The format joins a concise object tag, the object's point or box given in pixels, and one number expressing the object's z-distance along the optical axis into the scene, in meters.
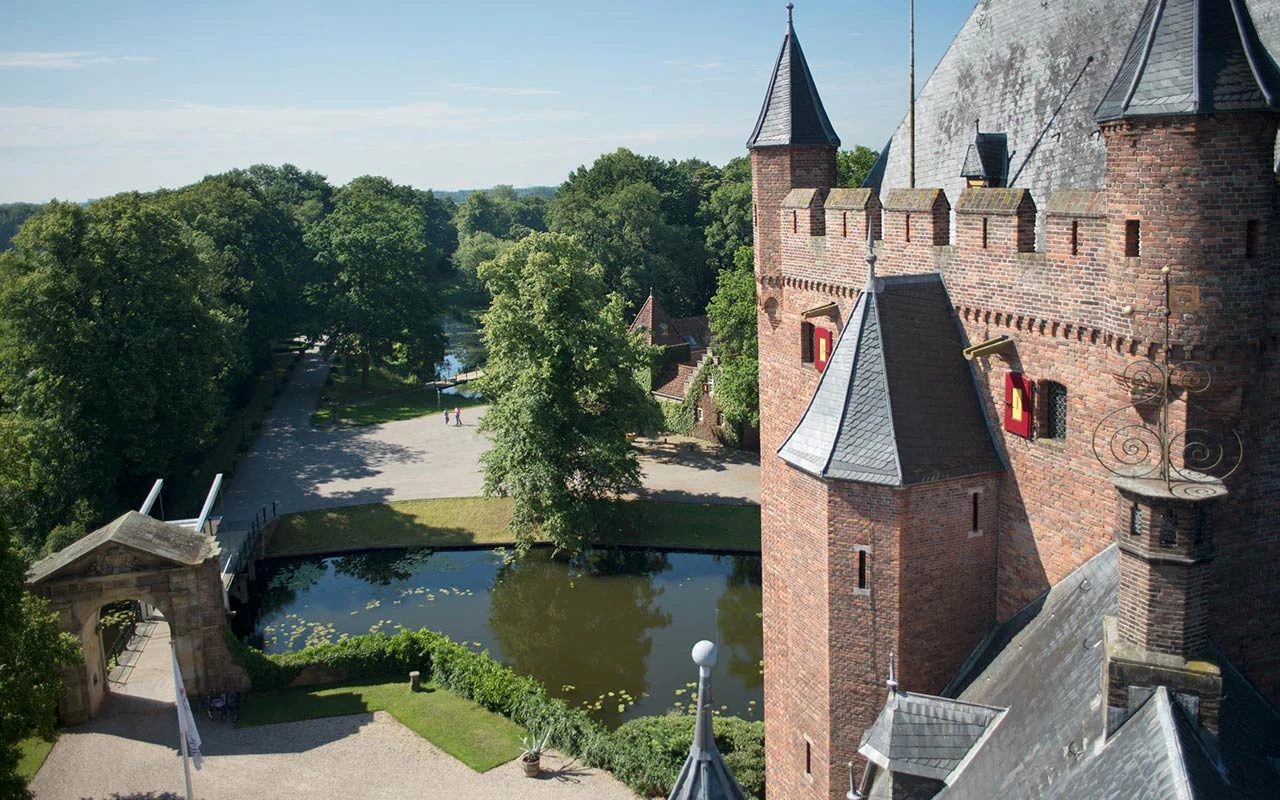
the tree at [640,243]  73.62
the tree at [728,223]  76.06
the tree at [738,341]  45.34
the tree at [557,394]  36.03
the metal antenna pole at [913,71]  18.84
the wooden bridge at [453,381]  65.56
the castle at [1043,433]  10.74
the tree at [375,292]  62.78
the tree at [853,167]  42.72
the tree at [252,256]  59.78
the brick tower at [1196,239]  10.62
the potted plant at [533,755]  23.36
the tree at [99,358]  36.03
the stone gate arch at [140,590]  25.73
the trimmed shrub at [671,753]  21.69
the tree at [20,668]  17.94
